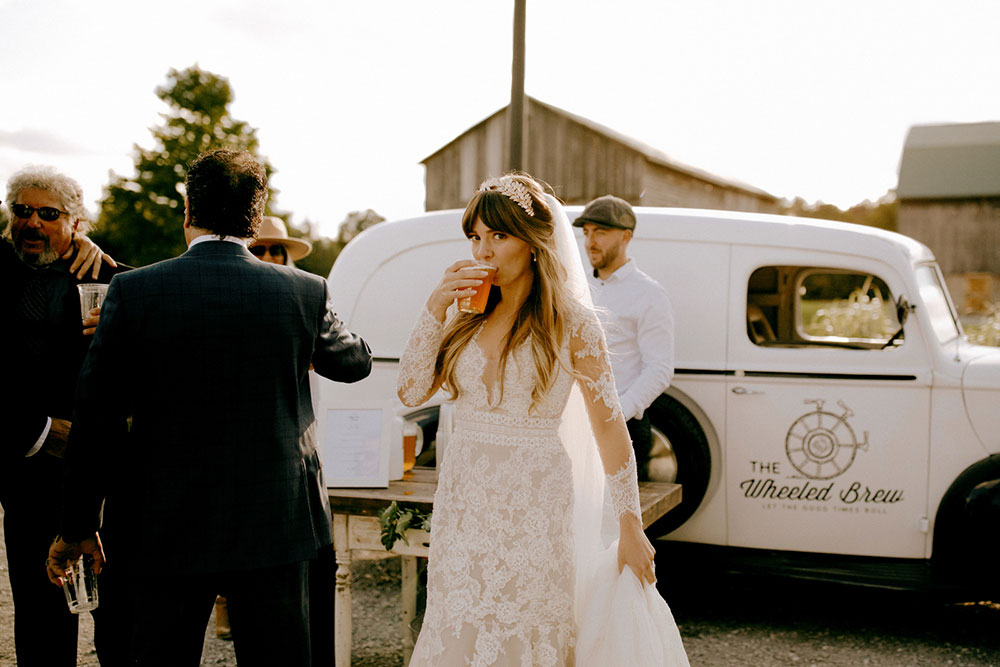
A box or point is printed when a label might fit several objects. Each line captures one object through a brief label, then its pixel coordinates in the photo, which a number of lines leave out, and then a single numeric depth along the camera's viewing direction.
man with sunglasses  3.03
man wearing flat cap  4.25
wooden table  3.38
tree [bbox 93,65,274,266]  28.36
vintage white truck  4.31
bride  2.34
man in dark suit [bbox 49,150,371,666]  2.12
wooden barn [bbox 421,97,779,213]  21.11
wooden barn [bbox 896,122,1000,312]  33.12
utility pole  8.66
